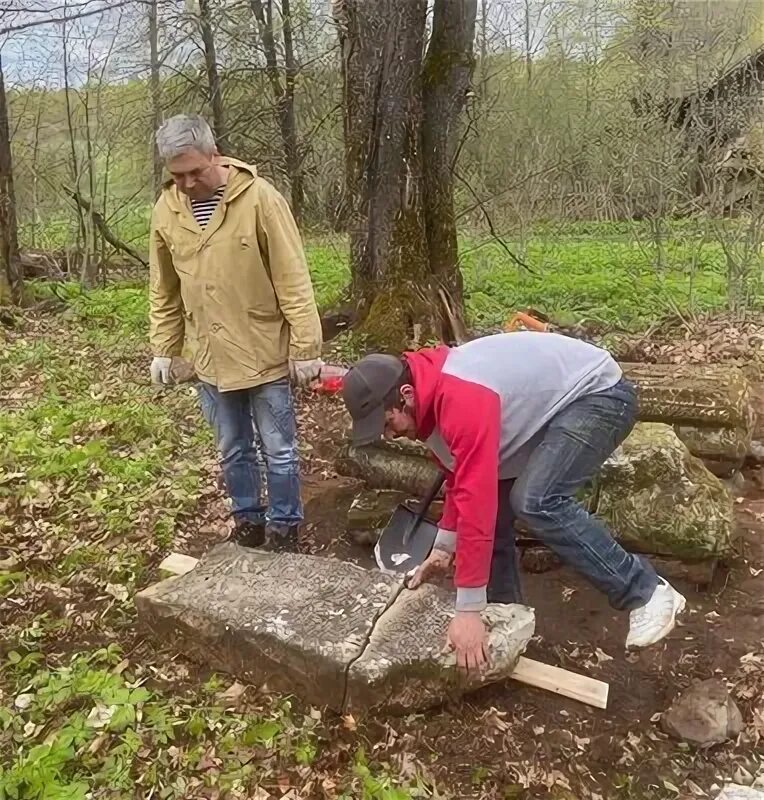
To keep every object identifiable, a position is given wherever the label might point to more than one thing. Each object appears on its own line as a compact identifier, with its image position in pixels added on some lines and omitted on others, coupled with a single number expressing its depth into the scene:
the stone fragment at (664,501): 3.68
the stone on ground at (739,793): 2.53
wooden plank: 2.89
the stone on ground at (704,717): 2.77
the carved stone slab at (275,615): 2.90
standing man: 3.41
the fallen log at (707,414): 4.52
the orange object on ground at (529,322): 4.28
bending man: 2.50
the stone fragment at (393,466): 4.30
